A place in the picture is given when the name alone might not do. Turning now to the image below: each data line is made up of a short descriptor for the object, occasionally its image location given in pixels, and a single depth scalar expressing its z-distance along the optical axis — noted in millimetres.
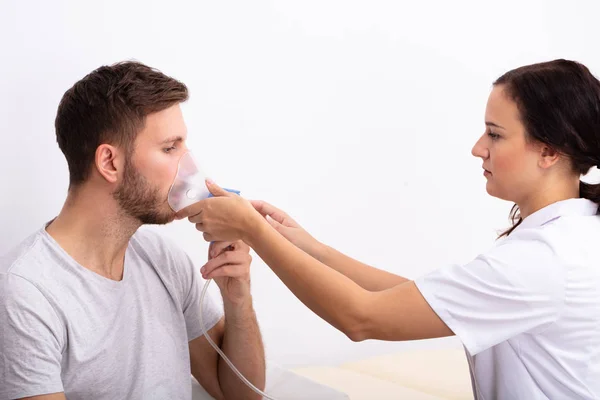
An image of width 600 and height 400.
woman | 1569
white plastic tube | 1969
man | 1582
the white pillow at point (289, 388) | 2049
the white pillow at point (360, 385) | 2316
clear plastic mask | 1858
